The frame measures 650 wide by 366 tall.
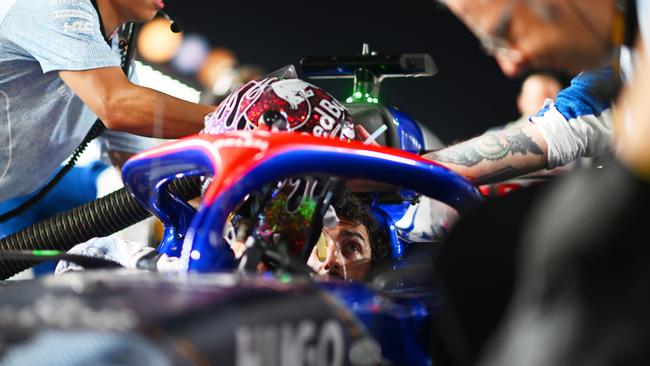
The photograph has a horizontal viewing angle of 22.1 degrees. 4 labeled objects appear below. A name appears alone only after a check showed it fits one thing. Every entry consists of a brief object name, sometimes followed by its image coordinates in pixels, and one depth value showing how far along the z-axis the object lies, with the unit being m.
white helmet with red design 2.88
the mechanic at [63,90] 3.44
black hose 3.59
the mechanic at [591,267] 1.65
